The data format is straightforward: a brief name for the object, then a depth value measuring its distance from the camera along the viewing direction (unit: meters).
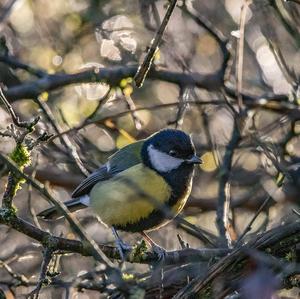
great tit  9.12
